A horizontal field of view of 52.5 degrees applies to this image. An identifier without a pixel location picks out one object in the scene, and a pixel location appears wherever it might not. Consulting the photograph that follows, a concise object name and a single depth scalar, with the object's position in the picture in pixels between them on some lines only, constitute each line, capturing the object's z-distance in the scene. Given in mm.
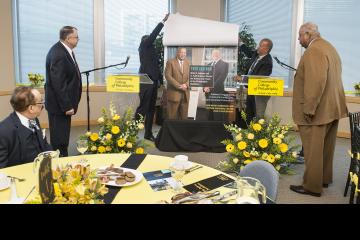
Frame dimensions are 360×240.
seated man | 2332
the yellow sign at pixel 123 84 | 4145
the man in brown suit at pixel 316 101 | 3377
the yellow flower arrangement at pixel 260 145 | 3654
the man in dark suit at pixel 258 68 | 4699
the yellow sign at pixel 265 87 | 4367
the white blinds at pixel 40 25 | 6559
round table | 1713
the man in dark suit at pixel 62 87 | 3830
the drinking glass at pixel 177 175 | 1806
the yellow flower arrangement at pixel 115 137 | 3229
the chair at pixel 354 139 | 3120
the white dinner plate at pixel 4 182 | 1740
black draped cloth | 5031
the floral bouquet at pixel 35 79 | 6434
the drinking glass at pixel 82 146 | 2291
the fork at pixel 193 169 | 2122
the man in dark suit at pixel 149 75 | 5465
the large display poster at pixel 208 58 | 4926
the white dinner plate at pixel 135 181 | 1835
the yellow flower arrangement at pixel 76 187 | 1208
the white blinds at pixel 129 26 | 7180
